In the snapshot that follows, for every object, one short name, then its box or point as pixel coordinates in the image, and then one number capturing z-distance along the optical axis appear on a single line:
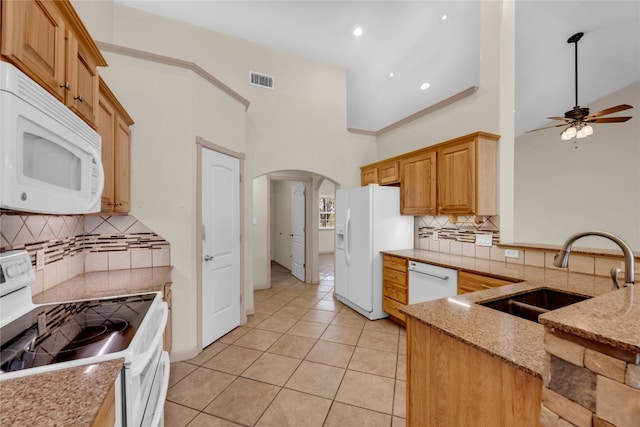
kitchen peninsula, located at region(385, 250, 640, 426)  0.57
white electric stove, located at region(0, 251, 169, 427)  0.90
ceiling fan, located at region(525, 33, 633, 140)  3.46
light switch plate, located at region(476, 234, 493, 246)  2.89
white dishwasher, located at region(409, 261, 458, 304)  2.61
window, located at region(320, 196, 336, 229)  8.96
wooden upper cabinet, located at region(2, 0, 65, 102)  0.84
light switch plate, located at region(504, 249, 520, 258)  2.66
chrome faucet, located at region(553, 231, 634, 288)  1.19
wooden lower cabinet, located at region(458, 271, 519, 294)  2.20
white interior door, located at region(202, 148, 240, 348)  2.71
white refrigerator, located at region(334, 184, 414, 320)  3.44
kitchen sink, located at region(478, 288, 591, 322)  1.52
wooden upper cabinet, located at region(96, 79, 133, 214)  1.77
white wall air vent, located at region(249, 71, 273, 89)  3.79
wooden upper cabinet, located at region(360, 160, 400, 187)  3.69
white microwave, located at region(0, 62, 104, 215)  0.78
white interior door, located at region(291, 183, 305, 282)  5.38
